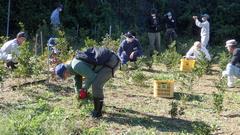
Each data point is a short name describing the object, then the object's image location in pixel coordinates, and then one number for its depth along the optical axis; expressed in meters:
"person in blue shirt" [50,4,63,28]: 18.61
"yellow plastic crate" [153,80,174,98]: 10.53
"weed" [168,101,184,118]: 8.81
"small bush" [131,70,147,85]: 11.37
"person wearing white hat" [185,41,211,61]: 14.09
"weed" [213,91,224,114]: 8.95
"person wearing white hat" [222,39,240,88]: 12.10
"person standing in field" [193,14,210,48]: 16.91
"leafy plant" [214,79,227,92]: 10.33
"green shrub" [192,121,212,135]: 7.08
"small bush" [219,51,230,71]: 13.44
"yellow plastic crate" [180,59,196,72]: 13.73
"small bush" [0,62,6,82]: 9.95
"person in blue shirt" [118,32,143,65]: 14.00
